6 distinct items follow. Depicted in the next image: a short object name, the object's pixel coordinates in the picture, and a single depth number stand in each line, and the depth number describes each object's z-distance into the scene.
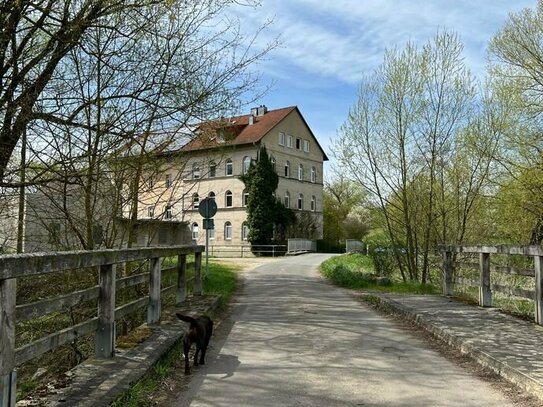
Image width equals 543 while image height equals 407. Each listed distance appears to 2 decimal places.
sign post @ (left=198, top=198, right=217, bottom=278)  18.33
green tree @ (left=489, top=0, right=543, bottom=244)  18.78
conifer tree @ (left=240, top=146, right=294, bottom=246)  47.09
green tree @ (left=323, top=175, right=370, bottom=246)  56.34
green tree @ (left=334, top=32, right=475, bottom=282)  18.33
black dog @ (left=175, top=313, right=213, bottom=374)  6.12
